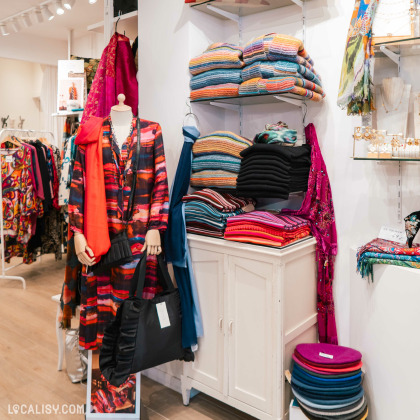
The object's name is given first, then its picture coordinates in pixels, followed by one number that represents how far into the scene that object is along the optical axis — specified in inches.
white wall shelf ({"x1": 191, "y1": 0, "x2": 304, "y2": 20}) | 89.6
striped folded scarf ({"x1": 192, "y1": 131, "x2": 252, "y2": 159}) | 85.9
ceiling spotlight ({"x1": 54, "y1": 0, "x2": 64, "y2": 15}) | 146.7
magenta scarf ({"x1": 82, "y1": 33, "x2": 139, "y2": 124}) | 105.0
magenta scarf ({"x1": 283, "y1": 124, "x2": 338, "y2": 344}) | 84.9
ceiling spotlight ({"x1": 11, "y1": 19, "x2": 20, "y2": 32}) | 175.2
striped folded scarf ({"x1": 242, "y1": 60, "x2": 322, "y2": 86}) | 78.7
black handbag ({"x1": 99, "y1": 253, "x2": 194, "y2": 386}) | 75.9
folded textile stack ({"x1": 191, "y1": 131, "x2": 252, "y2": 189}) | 86.0
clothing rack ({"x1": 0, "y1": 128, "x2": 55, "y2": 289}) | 167.0
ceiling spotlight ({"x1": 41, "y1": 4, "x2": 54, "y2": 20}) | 153.7
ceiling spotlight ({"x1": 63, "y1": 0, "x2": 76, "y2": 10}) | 136.9
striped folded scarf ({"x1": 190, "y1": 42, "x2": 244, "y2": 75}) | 85.2
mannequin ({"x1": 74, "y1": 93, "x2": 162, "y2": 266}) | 80.7
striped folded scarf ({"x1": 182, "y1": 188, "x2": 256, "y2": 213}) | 83.8
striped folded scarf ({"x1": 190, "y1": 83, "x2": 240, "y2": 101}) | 85.4
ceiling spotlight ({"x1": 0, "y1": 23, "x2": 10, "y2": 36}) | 181.2
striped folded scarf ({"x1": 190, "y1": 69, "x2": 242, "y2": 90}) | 85.8
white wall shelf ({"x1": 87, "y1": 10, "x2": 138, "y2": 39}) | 106.8
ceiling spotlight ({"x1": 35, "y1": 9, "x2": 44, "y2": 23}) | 157.1
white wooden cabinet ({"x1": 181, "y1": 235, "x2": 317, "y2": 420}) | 76.7
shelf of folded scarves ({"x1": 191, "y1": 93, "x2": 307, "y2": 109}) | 83.6
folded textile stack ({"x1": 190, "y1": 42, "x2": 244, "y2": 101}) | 85.5
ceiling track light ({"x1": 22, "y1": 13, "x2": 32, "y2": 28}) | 170.6
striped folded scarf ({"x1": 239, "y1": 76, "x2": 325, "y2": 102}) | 77.8
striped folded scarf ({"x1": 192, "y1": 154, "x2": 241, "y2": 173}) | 85.7
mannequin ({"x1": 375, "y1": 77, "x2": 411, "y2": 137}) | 73.5
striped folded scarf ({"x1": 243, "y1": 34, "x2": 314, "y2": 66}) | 77.8
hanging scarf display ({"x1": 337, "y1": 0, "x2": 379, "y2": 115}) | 70.2
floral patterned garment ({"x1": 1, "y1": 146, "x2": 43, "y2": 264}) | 171.6
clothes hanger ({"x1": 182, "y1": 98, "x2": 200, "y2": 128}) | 94.5
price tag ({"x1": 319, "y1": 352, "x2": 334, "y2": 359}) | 75.7
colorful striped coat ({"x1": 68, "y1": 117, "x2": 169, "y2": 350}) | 82.1
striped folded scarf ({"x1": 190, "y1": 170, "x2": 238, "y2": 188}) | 86.3
